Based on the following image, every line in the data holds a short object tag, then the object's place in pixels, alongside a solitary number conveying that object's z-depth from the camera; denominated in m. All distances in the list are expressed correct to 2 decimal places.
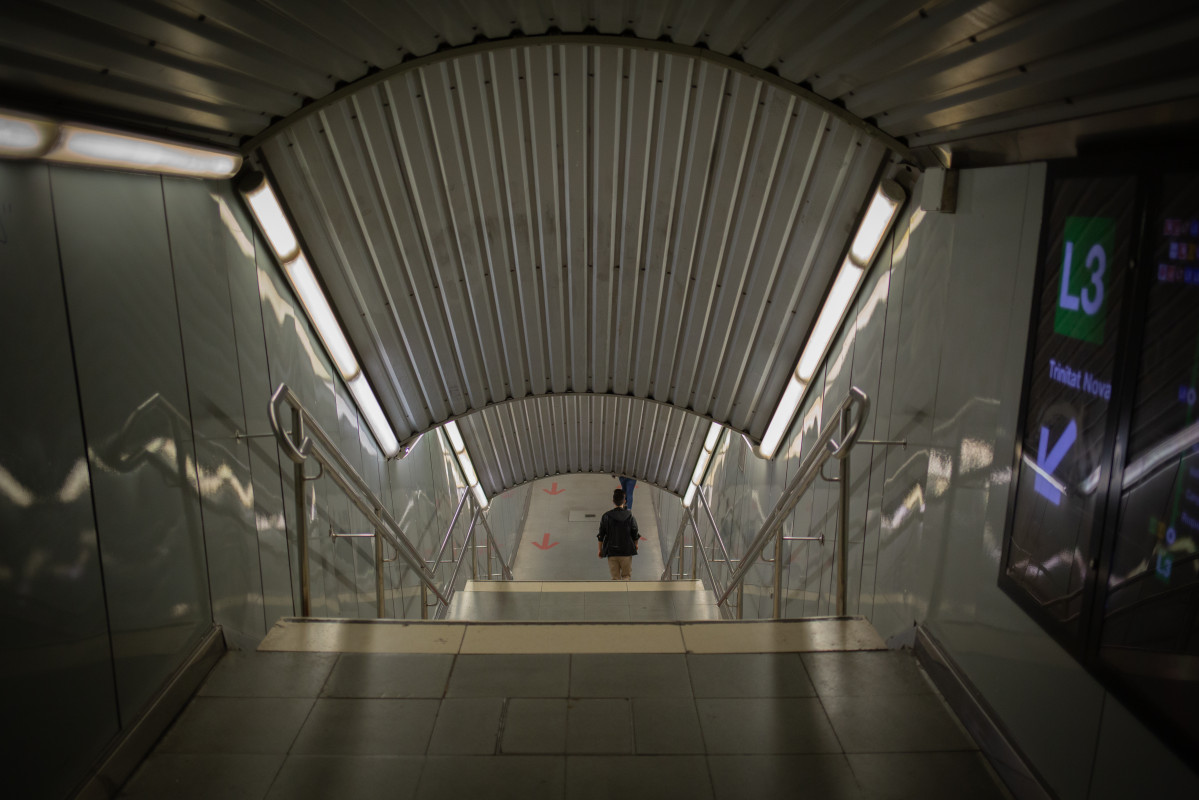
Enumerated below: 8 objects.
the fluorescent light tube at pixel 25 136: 1.97
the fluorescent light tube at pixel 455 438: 10.02
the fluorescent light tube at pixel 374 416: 6.02
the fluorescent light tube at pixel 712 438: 9.53
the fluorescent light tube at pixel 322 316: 4.70
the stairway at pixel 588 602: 7.48
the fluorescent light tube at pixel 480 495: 11.36
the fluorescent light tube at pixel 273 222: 4.00
